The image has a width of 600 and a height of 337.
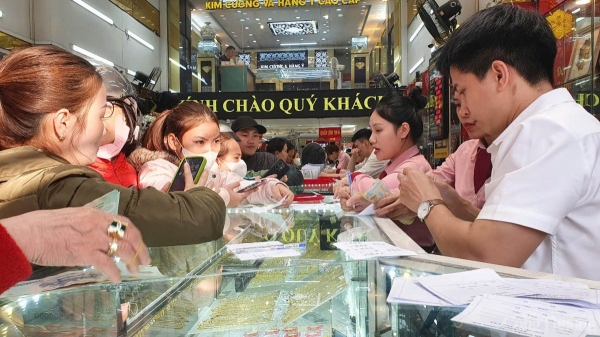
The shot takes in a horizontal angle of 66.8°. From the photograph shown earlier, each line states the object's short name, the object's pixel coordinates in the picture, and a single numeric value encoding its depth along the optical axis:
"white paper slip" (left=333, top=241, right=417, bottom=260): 1.15
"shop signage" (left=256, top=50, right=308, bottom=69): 12.18
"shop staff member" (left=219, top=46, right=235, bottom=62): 11.24
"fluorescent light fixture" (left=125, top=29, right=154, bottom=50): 9.07
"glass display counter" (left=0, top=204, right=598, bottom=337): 0.94
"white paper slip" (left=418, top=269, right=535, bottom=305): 0.88
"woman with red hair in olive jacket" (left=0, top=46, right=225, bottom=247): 1.08
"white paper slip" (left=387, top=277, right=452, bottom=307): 0.86
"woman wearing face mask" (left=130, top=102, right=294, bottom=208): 2.21
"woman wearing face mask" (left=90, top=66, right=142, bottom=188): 1.94
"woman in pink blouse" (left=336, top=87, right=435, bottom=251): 2.66
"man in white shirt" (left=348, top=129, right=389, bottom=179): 6.84
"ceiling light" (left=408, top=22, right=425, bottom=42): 8.56
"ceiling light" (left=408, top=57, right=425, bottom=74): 8.61
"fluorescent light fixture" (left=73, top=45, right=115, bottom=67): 7.24
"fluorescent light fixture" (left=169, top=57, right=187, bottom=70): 10.94
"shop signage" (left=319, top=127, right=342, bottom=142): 11.41
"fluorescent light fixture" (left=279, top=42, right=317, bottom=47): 12.34
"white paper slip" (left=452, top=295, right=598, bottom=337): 0.73
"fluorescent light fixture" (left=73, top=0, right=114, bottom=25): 7.35
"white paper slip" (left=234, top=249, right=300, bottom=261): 1.20
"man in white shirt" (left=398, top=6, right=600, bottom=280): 1.17
